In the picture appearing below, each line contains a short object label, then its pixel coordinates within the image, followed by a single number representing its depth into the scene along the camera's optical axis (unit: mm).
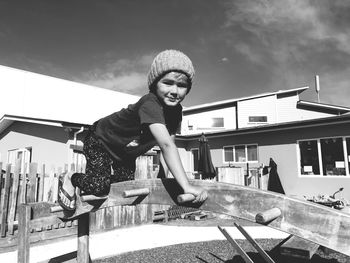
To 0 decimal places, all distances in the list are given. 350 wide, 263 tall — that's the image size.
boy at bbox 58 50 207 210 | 1920
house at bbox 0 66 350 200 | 11914
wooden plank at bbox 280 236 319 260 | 2904
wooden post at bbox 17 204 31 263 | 2846
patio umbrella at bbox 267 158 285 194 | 12076
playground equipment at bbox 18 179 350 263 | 1142
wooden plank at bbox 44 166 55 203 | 7435
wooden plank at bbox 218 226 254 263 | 2638
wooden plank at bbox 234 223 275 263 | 2471
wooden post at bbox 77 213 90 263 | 2959
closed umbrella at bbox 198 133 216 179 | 11845
